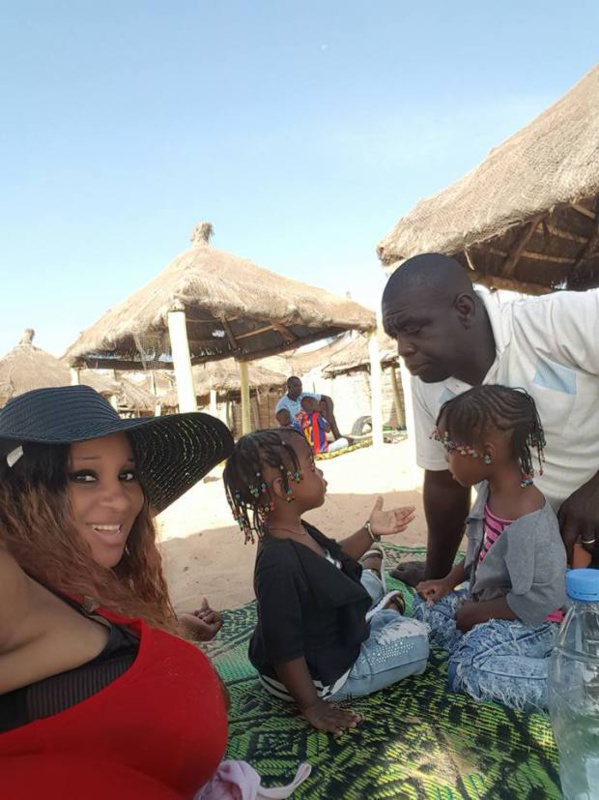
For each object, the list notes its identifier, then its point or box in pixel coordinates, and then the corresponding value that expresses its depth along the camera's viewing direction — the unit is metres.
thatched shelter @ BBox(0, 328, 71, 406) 17.16
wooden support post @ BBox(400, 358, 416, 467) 7.37
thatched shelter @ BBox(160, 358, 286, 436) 21.30
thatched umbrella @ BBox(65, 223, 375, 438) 8.13
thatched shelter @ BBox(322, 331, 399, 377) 18.98
